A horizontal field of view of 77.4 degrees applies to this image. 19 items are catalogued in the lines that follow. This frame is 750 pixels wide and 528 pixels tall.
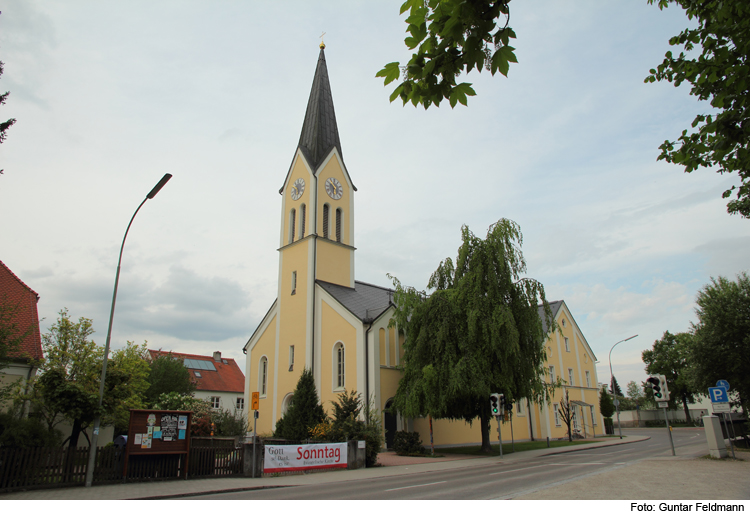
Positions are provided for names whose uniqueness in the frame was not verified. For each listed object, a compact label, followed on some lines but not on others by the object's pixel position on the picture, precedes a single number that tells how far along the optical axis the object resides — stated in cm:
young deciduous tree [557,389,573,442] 3494
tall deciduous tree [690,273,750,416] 2172
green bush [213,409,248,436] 2830
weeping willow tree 2175
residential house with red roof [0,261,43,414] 1967
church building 2692
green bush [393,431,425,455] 2423
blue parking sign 1634
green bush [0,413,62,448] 1389
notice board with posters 1407
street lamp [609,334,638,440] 4066
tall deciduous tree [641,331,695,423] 6612
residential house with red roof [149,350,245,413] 5078
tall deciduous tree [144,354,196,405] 4094
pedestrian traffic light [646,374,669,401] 1838
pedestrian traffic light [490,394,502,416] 2035
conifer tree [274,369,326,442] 2528
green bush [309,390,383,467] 1934
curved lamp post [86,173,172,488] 1304
